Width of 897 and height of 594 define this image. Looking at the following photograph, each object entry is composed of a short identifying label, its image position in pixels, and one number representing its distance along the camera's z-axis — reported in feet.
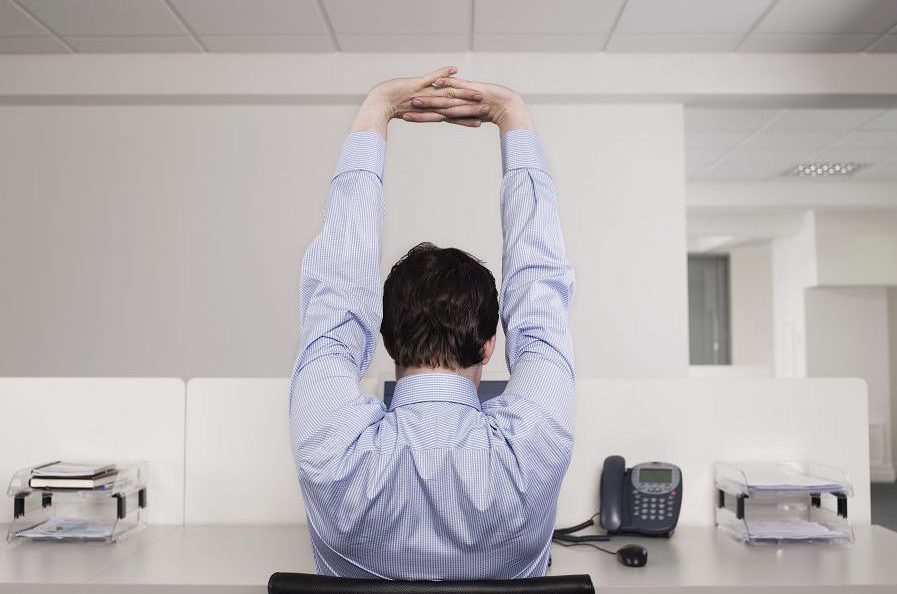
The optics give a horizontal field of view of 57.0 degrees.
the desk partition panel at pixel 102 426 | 6.99
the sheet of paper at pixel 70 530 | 6.33
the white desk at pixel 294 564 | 5.18
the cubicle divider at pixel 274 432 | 6.92
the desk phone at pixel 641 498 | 6.47
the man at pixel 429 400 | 2.94
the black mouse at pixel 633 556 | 5.59
